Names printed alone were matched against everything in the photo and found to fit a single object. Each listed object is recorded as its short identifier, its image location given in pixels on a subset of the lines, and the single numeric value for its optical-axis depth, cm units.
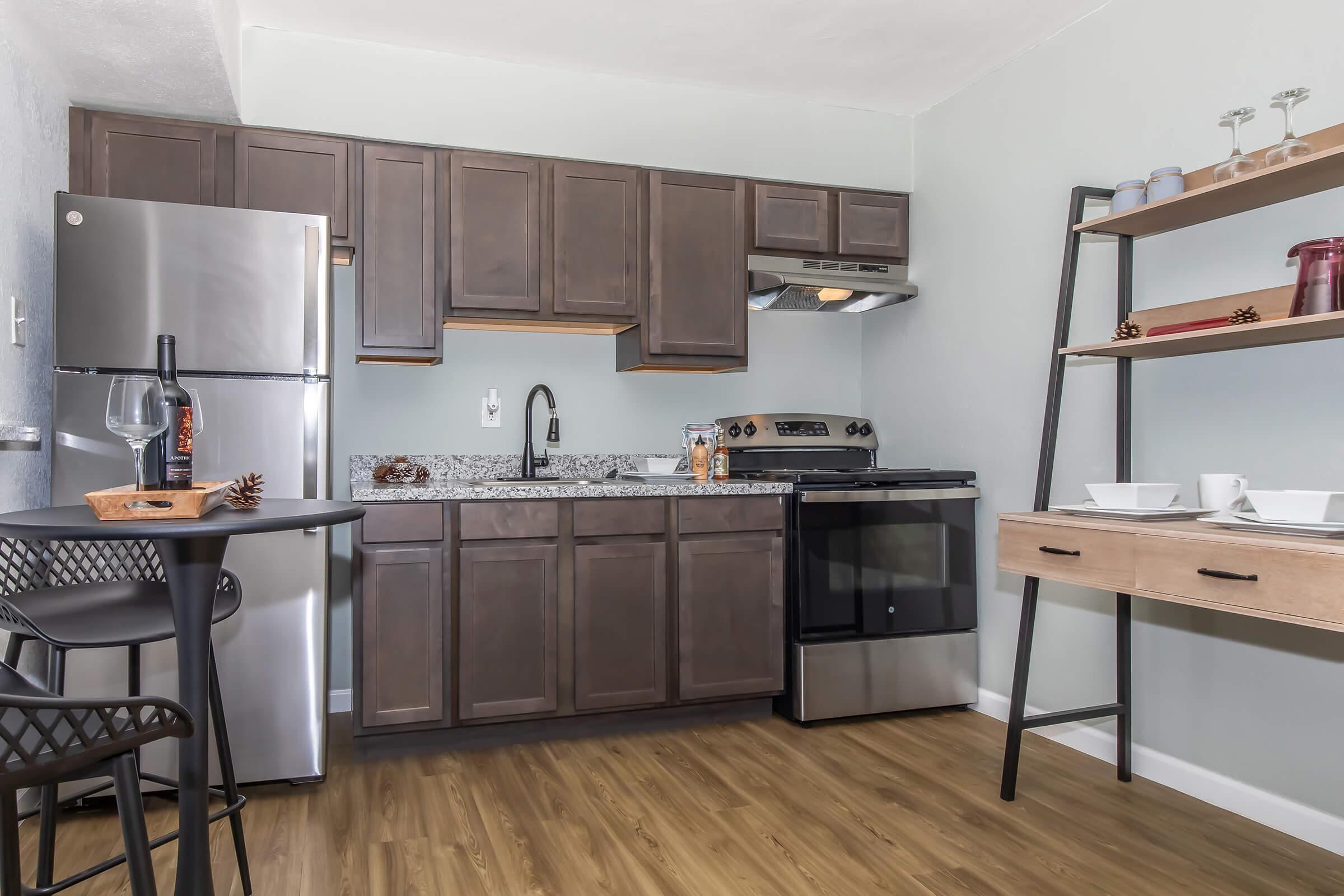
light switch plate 224
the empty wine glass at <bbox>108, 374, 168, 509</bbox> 148
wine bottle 157
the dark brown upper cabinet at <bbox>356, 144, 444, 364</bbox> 298
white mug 207
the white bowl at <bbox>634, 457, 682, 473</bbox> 353
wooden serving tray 138
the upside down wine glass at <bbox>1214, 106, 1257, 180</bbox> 207
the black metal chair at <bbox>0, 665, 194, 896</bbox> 99
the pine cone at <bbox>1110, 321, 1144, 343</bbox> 229
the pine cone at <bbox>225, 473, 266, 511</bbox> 158
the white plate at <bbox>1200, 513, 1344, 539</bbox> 170
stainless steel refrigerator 234
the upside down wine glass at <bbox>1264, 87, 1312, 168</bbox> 192
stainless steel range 312
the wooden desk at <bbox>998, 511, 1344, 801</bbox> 164
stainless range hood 347
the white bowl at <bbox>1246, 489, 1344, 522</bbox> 174
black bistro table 137
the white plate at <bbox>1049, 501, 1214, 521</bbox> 211
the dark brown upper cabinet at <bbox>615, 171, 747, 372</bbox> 333
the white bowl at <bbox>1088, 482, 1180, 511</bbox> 215
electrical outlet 346
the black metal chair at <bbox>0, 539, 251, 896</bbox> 152
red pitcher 186
